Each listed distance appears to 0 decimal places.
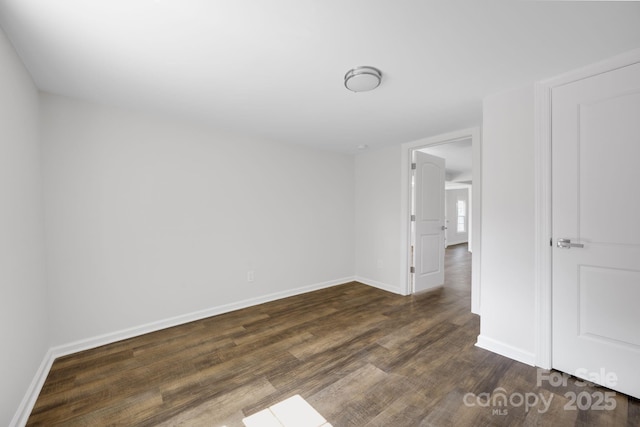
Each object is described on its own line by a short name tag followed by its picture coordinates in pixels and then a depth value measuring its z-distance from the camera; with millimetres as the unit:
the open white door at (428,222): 3887
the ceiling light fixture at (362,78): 1847
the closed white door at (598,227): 1675
